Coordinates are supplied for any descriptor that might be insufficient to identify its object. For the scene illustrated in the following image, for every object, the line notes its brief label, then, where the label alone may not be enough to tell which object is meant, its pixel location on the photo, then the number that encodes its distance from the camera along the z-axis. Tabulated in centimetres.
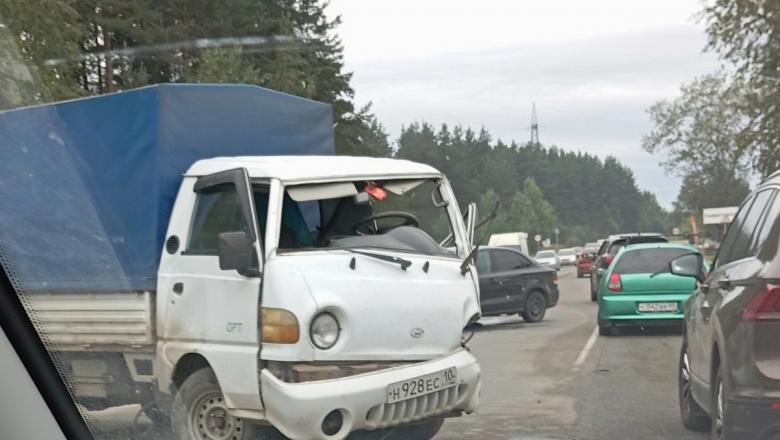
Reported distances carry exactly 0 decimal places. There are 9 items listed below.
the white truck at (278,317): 562
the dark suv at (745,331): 505
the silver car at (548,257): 5146
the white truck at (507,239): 3831
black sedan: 1816
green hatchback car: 1475
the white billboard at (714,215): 5209
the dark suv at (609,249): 2300
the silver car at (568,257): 6844
